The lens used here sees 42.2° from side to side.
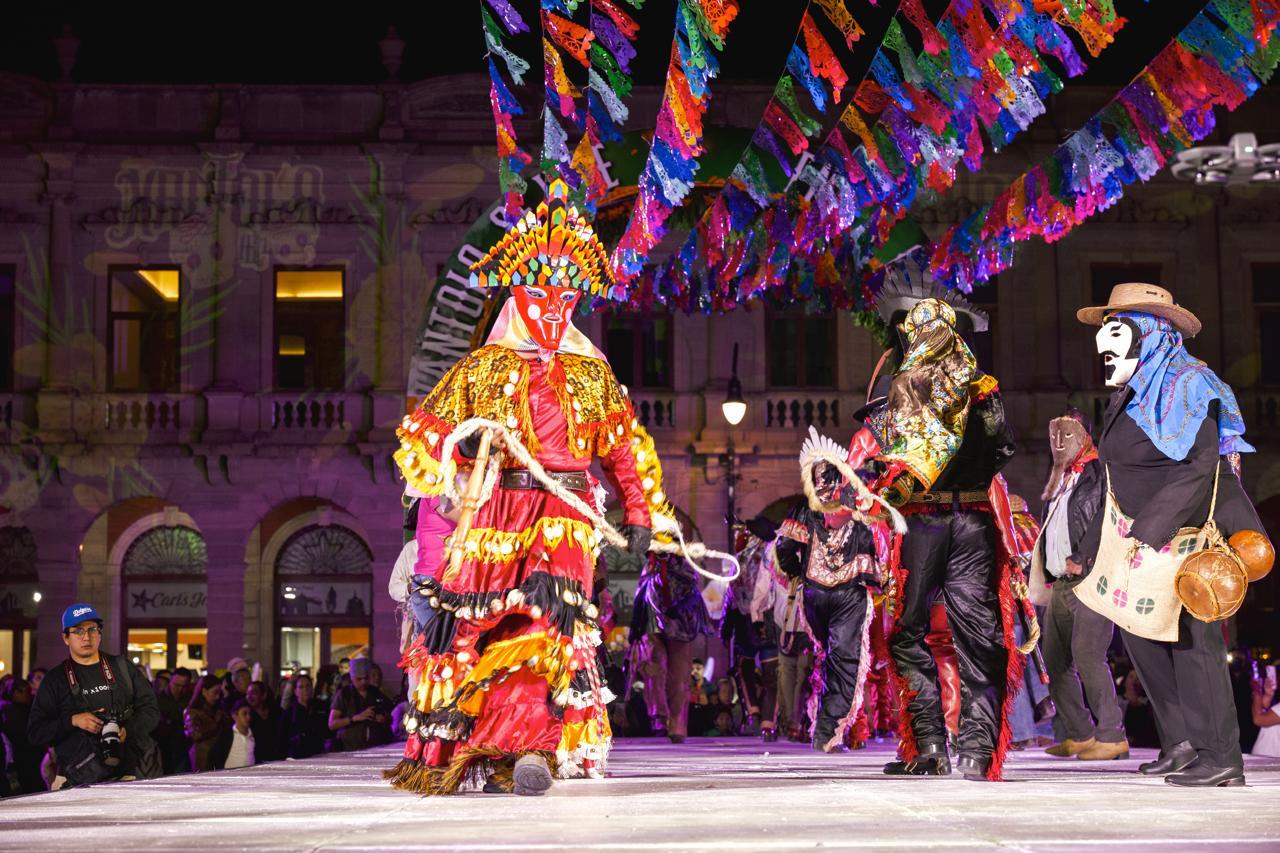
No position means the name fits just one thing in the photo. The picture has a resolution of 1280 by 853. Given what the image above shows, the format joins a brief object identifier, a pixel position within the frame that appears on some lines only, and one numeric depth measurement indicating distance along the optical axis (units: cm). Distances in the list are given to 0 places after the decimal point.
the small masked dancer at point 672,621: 1428
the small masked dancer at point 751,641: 1556
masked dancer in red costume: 655
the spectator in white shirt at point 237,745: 1436
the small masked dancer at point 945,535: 711
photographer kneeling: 935
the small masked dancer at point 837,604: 1099
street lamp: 2247
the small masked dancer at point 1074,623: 928
